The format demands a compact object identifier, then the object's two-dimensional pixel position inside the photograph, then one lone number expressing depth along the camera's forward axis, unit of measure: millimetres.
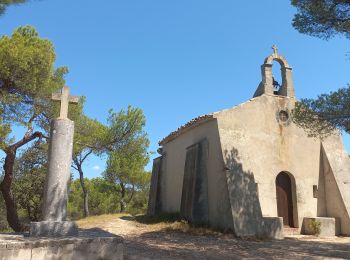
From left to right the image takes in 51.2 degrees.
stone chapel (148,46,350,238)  12555
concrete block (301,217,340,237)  13352
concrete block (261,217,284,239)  11891
